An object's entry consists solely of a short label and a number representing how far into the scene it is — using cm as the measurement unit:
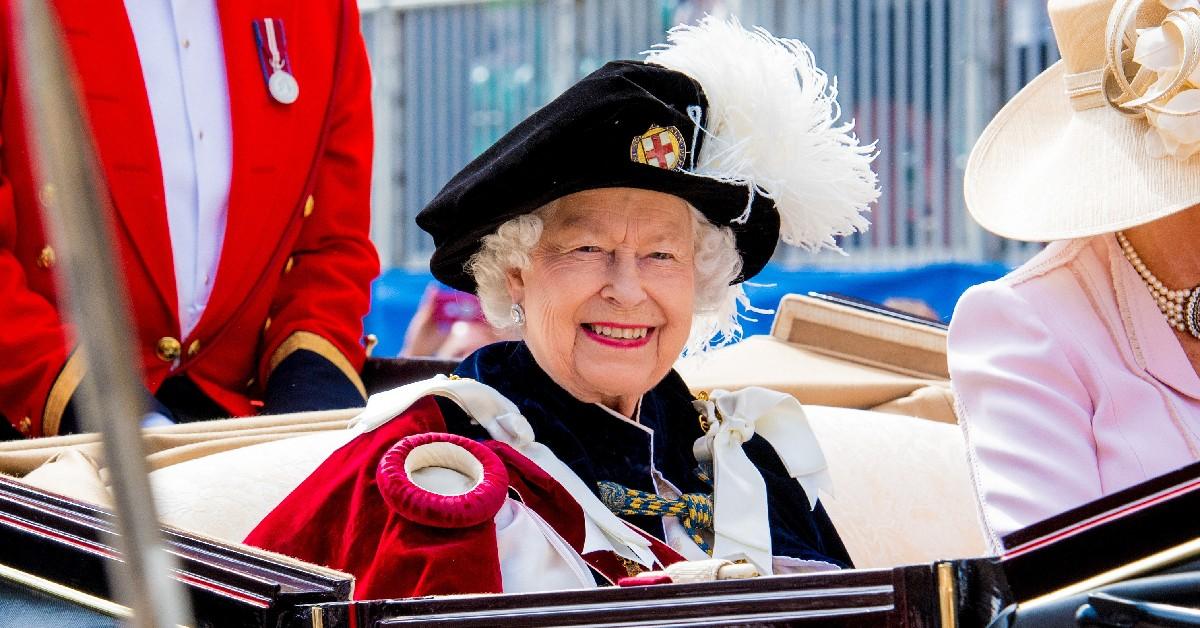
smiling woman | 435
